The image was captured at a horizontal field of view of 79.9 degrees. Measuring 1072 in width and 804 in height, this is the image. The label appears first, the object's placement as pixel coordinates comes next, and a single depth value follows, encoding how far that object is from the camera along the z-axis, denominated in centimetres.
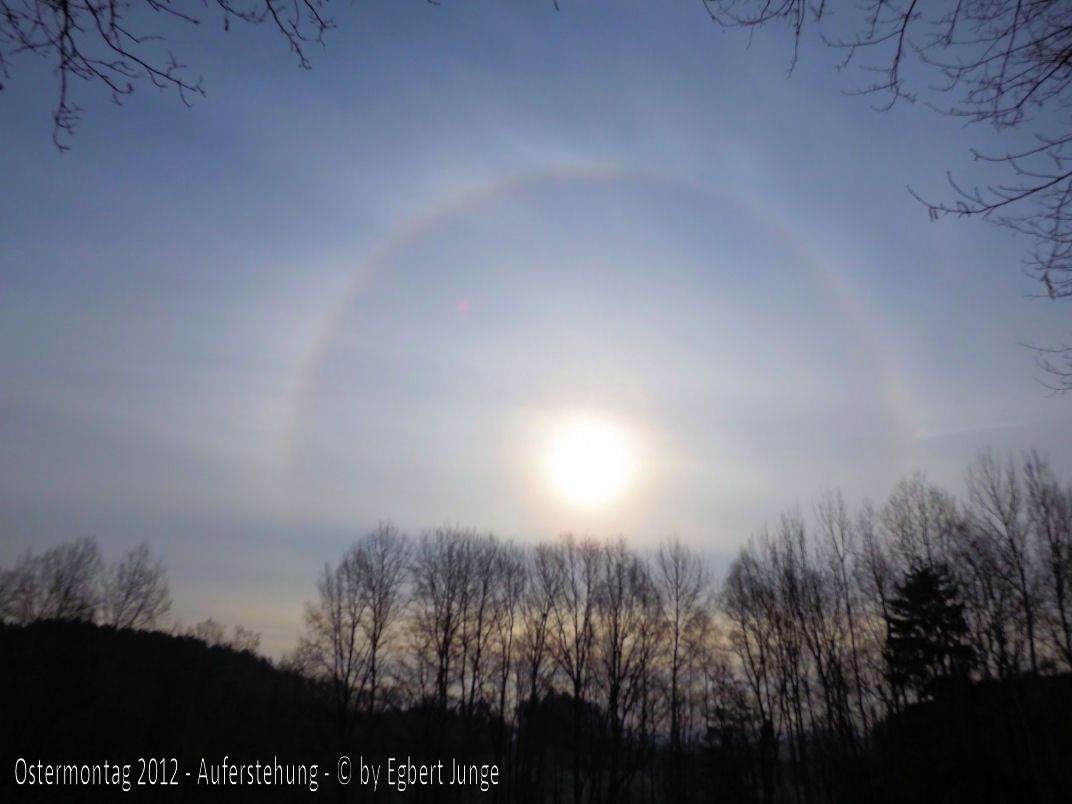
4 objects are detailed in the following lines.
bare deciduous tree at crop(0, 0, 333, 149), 351
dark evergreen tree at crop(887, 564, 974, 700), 2986
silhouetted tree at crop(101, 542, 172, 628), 3231
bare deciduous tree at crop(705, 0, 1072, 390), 411
